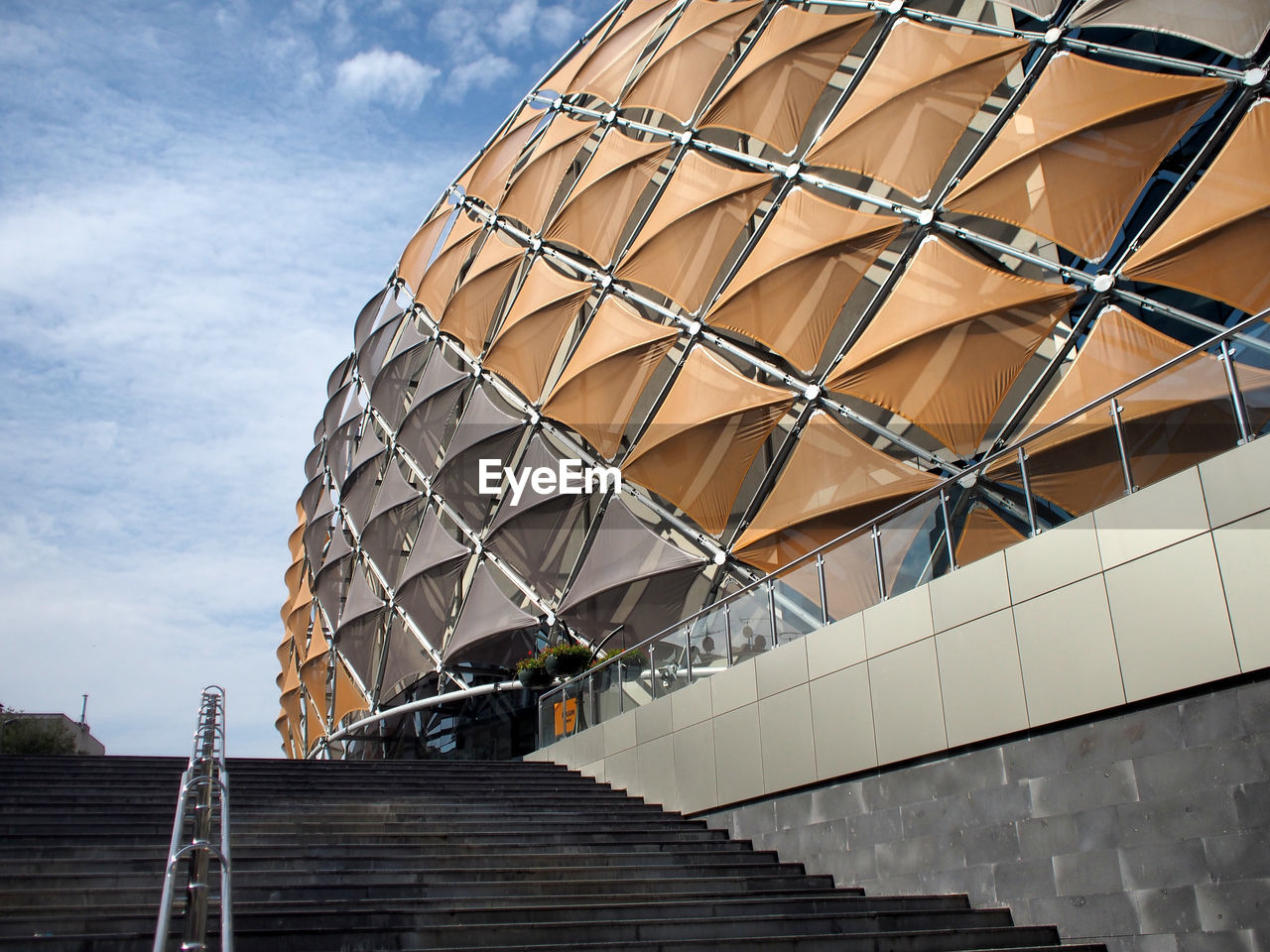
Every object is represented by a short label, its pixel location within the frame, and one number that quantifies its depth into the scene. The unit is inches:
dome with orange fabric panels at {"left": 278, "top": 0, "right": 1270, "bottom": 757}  569.3
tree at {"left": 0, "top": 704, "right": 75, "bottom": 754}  1525.6
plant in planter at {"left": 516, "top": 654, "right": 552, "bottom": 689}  827.4
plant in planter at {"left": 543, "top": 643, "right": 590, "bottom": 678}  808.9
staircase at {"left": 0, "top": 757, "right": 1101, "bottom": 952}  294.8
